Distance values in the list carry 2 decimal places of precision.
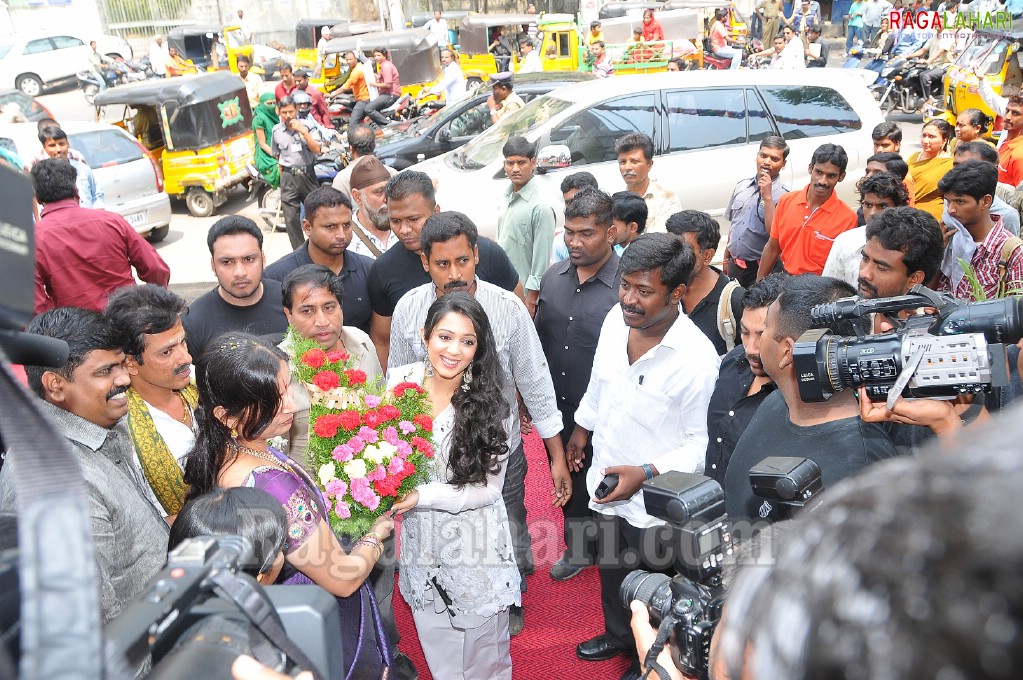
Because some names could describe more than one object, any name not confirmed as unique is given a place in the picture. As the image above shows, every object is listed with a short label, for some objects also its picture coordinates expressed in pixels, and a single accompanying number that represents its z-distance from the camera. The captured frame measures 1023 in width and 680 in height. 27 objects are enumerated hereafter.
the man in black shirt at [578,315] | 4.05
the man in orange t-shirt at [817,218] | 5.00
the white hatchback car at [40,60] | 21.70
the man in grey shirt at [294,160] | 8.10
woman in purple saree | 2.33
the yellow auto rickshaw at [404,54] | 16.72
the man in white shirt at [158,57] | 20.66
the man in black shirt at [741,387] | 3.01
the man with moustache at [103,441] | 2.19
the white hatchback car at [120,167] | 9.52
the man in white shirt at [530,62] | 16.28
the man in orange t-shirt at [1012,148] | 6.35
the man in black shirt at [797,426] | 2.27
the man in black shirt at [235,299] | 3.96
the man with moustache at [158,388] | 2.87
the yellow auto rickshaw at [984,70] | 10.29
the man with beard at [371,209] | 5.43
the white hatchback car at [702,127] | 7.50
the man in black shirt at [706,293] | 3.94
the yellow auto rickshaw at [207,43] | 21.08
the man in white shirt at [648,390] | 3.20
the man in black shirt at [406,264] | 4.31
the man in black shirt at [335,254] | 4.48
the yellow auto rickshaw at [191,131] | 11.19
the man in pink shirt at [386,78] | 15.39
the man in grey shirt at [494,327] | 3.68
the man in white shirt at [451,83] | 15.07
